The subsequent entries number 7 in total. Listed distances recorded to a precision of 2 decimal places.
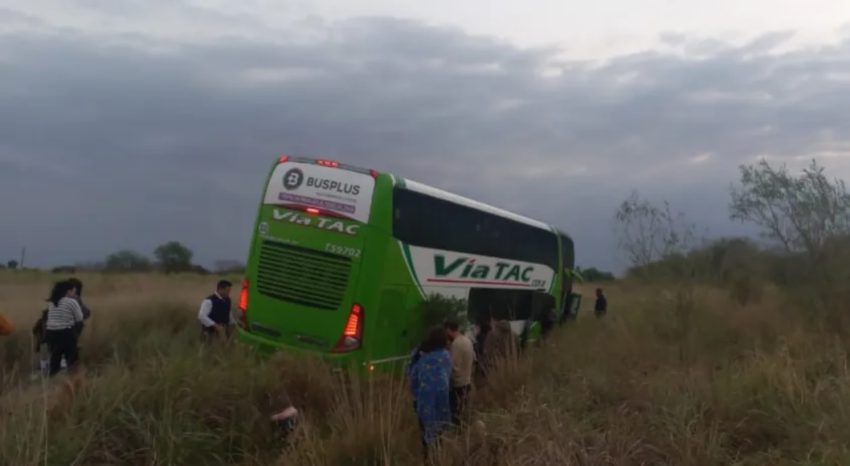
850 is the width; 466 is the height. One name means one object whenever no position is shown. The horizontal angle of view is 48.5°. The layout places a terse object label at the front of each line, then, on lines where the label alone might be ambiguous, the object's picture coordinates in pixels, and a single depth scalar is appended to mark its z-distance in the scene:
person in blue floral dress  9.94
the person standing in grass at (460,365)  11.63
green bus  14.14
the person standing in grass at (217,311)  15.69
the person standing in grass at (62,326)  14.08
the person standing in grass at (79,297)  14.45
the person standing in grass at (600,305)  28.15
